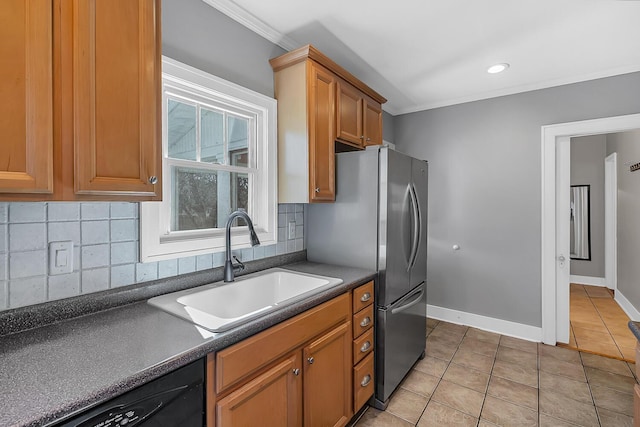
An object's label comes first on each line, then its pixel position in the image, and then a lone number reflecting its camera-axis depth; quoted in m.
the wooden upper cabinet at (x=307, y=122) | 1.98
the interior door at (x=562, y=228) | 2.79
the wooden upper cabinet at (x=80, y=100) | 0.82
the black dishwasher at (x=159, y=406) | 0.77
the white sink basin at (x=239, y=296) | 1.20
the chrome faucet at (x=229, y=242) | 1.71
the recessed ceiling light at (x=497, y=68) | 2.52
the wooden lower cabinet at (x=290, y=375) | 1.06
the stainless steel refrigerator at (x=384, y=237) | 2.00
